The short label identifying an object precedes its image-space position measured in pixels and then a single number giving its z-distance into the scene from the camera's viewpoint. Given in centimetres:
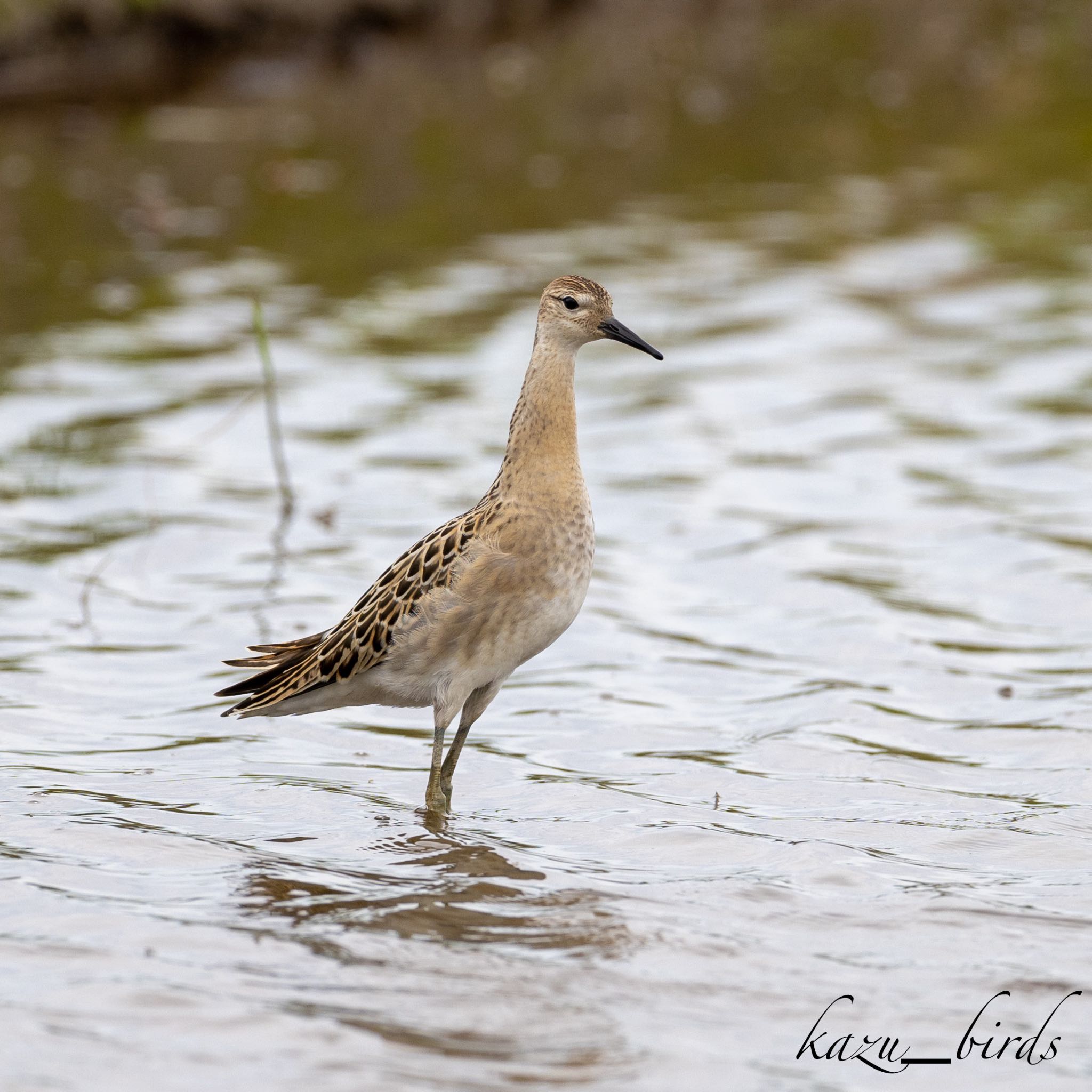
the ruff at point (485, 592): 1612
